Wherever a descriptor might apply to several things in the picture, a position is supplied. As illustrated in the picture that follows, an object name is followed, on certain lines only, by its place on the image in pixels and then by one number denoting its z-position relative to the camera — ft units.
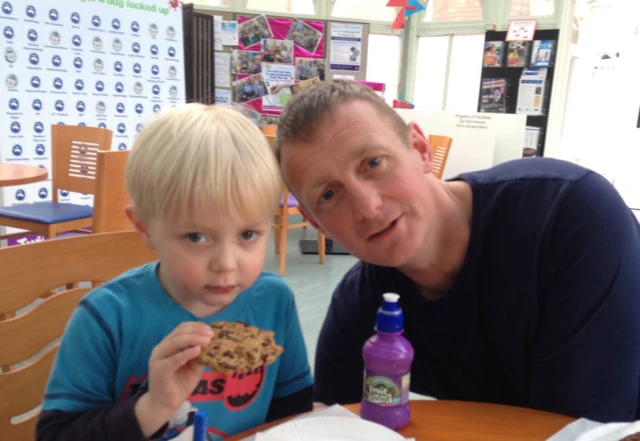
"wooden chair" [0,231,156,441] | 3.21
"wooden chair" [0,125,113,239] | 11.68
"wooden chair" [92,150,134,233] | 8.14
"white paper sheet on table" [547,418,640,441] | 2.77
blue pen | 2.14
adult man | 3.25
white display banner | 13.47
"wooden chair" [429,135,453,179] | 14.32
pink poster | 21.36
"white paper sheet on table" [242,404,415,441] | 2.80
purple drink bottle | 2.98
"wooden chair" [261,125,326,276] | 13.48
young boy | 2.69
